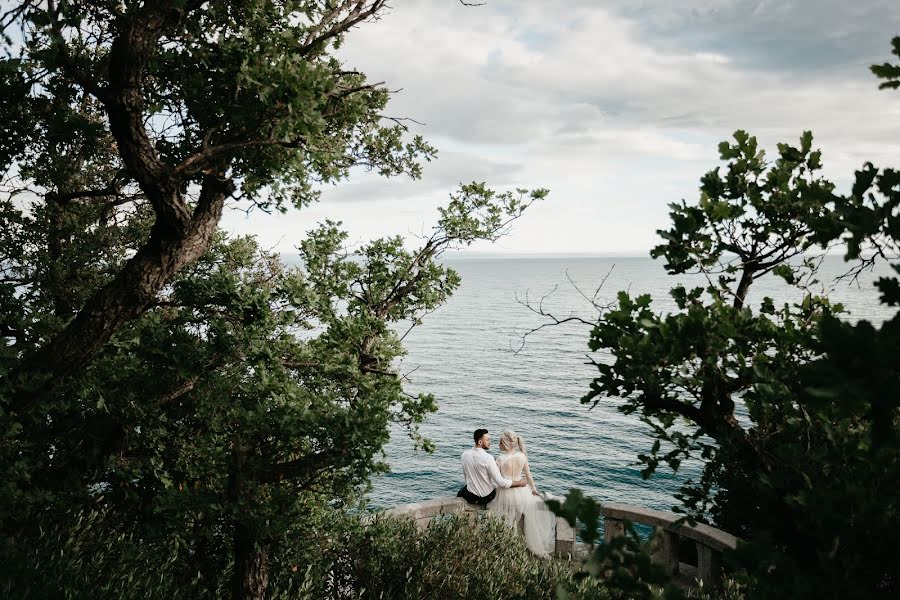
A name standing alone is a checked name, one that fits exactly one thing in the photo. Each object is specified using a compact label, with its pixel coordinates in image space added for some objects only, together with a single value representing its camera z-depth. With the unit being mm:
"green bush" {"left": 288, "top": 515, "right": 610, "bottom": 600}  7379
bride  11086
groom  11016
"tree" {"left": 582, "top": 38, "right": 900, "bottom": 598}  1949
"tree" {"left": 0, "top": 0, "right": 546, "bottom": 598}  5715
